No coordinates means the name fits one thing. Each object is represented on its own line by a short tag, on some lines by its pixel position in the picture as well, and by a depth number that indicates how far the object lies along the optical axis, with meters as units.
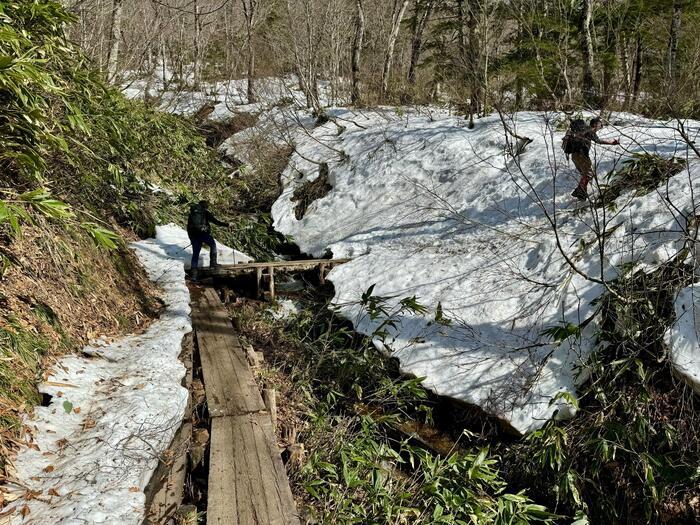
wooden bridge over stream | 9.95
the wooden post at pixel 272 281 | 9.98
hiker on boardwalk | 9.48
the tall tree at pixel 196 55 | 23.00
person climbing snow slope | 8.12
